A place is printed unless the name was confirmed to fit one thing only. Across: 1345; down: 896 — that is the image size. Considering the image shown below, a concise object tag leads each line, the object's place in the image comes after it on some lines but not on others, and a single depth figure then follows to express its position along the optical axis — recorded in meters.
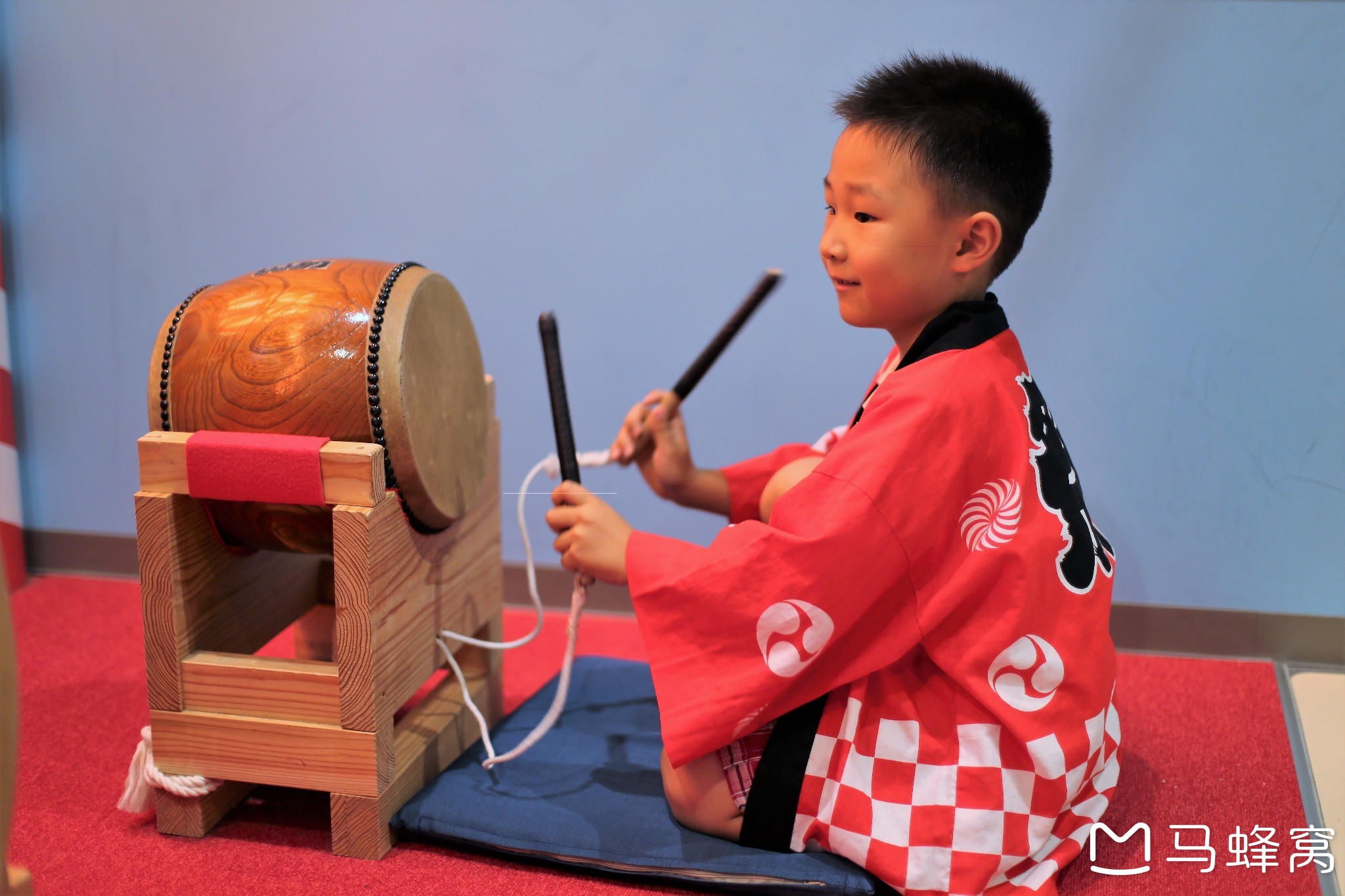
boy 1.01
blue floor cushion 1.08
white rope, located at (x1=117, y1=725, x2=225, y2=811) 1.17
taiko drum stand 1.11
